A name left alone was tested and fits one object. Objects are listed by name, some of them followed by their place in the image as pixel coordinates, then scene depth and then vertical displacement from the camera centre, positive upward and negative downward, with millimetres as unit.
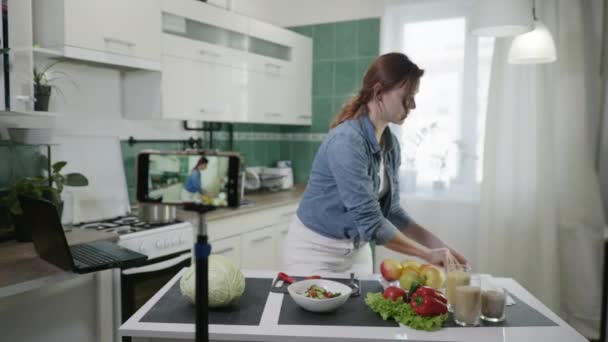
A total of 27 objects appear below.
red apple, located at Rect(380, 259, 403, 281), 1563 -392
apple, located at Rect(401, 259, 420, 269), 1554 -375
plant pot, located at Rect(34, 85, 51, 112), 2165 +178
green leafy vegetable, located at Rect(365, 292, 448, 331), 1244 -433
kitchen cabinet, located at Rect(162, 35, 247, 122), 2707 +299
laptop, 1611 -389
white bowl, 1305 -406
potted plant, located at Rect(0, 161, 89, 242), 1977 -213
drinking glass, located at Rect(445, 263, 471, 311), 1288 -339
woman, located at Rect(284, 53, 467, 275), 1683 -168
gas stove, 2230 -433
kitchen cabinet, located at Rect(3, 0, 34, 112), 2004 +313
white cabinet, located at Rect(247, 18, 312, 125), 3404 +485
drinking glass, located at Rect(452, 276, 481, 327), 1271 -402
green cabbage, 1320 -375
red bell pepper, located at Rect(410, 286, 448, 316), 1271 -405
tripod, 769 -209
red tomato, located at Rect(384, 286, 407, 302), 1349 -402
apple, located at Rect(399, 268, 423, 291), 1474 -396
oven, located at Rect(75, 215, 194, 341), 2189 -548
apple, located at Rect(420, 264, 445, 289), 1490 -393
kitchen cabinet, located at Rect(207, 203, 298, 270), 2809 -566
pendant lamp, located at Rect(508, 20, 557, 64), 2361 +469
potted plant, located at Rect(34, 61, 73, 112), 2166 +197
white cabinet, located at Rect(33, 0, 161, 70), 2168 +500
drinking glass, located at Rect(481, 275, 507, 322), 1317 -411
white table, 1202 -460
